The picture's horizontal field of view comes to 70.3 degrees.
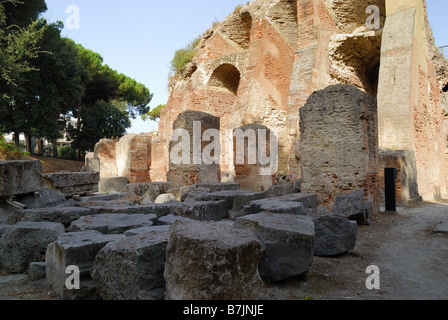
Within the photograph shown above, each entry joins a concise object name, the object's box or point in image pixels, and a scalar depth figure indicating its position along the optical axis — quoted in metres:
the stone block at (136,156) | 11.83
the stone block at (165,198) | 6.34
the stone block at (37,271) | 2.75
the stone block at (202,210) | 4.40
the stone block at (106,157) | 15.03
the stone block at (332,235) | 3.49
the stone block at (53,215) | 3.81
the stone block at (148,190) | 7.05
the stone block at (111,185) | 10.42
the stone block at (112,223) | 3.28
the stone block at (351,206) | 4.86
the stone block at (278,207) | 3.95
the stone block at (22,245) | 2.98
